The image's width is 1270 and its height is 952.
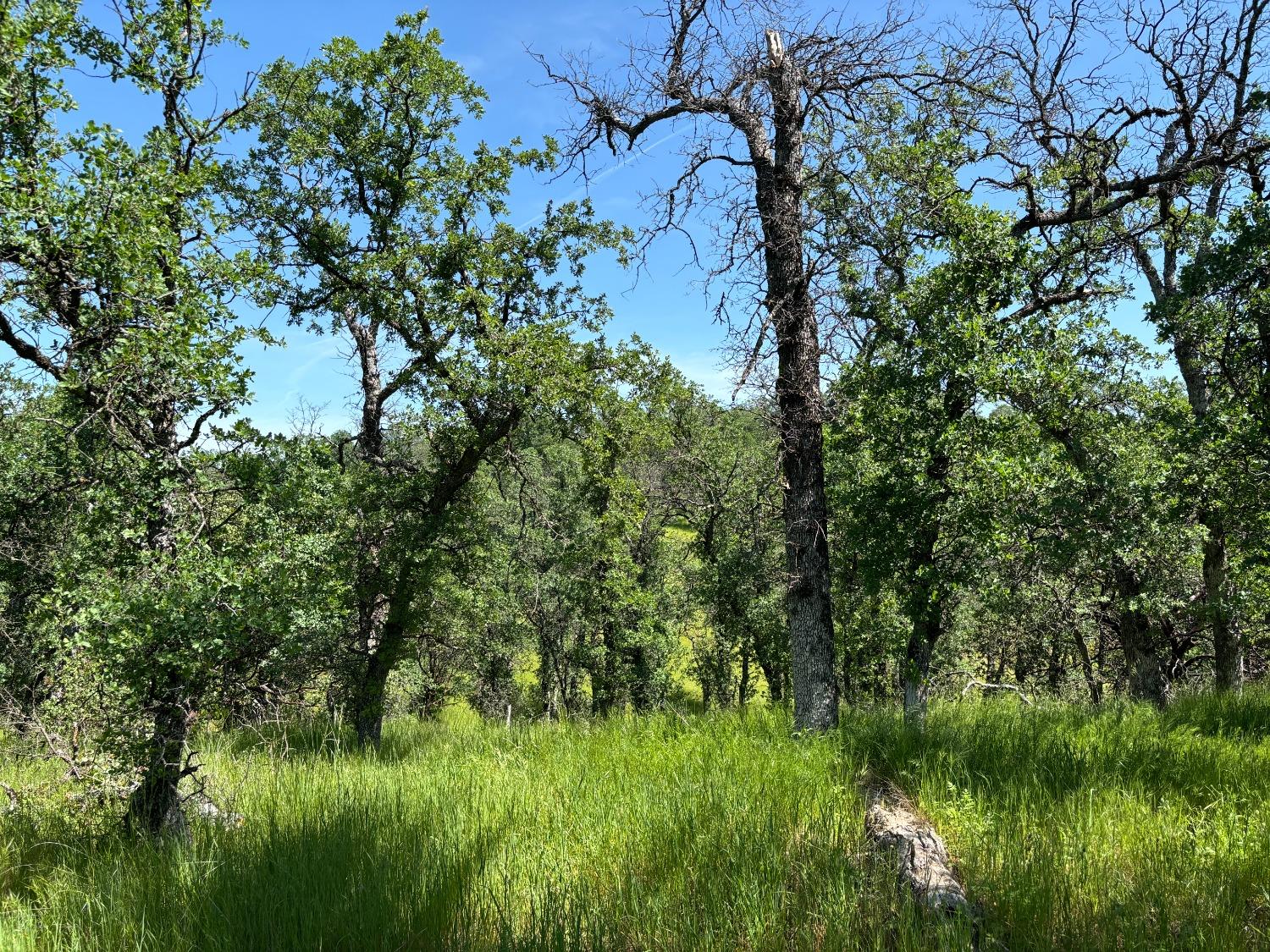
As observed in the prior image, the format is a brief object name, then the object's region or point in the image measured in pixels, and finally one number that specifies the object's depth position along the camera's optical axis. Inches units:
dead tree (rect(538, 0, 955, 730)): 281.4
